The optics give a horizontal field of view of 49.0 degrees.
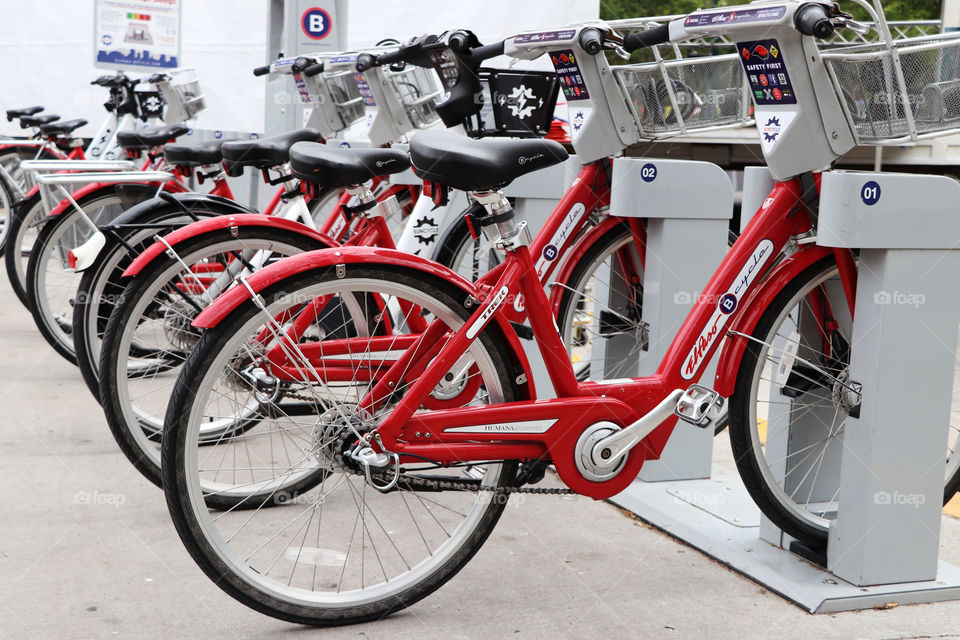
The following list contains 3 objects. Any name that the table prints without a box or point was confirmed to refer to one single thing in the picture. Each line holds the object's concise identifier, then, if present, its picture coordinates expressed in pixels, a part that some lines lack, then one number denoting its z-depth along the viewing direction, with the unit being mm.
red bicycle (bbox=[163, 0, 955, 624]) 2434
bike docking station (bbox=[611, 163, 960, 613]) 2537
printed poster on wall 7477
